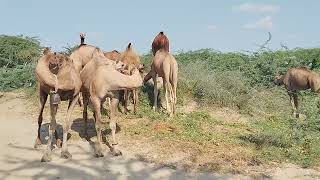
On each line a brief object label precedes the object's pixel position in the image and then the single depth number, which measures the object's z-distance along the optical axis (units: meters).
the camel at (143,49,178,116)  12.09
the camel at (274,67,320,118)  14.35
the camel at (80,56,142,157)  8.61
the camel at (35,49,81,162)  7.93
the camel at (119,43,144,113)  11.37
